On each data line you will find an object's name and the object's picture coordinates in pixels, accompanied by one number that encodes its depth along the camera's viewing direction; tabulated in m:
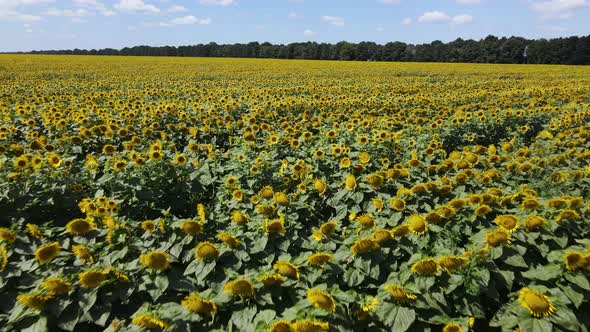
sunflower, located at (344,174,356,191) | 4.35
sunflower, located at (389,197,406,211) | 3.72
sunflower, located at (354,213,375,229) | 3.23
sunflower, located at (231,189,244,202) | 3.96
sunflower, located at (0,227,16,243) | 2.90
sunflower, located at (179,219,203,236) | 3.14
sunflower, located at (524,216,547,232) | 3.02
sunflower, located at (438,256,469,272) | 2.67
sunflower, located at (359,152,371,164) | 5.04
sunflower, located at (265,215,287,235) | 3.24
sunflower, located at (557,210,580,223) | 3.13
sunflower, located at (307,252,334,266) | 2.77
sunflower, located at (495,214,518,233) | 3.03
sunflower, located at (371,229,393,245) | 3.03
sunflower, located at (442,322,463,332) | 2.33
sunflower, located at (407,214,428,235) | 3.19
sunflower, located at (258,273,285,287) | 2.56
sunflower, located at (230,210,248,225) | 3.39
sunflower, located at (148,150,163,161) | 4.59
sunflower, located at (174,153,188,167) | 4.76
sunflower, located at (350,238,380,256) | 2.93
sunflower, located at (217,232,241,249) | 2.98
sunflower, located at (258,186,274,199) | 3.90
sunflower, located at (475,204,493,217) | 3.42
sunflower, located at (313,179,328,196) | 4.36
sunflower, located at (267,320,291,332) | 2.15
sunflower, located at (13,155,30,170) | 4.15
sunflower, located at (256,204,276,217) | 3.46
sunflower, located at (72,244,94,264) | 2.81
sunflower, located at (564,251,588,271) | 2.61
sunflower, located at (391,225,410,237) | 3.11
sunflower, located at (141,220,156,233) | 3.19
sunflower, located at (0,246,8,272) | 2.72
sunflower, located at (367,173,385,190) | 4.28
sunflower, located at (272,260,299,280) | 2.65
